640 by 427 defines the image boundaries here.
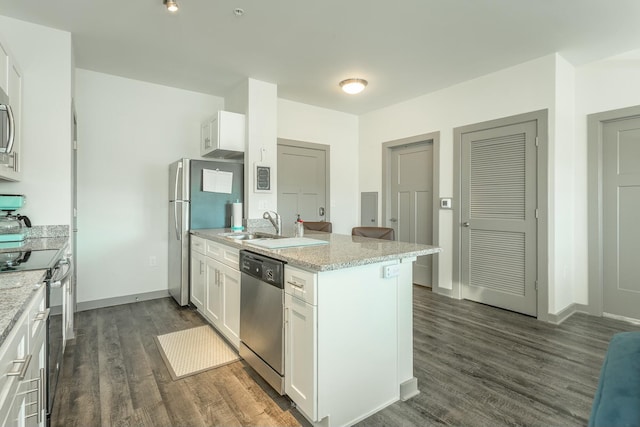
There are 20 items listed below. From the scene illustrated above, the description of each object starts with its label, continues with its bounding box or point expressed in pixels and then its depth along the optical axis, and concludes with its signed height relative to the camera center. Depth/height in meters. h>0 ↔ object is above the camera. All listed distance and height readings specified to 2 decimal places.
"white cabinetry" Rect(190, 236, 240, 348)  2.48 -0.61
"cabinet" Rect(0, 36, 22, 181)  2.02 +0.81
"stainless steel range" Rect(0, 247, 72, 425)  1.47 -0.37
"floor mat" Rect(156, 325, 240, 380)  2.27 -1.06
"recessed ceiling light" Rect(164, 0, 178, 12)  2.28 +1.51
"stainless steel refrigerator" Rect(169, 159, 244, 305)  3.45 +0.15
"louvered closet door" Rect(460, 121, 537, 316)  3.34 -0.01
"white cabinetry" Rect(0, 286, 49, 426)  0.80 -0.46
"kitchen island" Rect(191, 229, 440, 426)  1.61 -0.62
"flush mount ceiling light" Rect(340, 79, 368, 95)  3.71 +1.52
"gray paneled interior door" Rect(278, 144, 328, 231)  4.58 +0.47
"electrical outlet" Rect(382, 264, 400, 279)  1.84 -0.32
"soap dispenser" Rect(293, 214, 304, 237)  2.74 -0.11
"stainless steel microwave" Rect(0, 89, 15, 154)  1.73 +0.47
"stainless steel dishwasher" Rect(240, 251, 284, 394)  1.87 -0.64
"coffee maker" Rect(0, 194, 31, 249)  2.14 -0.07
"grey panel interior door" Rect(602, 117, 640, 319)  3.13 +0.00
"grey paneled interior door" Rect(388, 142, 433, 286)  4.39 +0.26
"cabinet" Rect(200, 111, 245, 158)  3.59 +0.94
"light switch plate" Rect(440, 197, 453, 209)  4.01 +0.17
